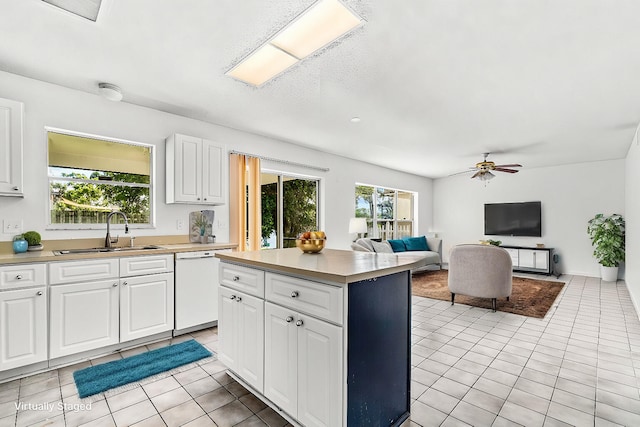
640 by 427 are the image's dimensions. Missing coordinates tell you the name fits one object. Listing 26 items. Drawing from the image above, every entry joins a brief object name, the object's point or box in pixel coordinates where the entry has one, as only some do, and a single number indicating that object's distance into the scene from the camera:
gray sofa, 5.62
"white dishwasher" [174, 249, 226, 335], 3.15
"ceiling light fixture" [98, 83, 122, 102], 2.82
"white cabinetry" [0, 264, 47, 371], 2.26
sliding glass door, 4.95
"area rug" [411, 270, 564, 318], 4.22
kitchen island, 1.50
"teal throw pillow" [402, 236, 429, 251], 7.07
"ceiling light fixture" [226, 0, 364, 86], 1.89
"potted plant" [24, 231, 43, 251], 2.68
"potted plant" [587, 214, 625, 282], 5.80
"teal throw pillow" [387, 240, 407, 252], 6.68
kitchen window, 2.99
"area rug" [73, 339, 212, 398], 2.26
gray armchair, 4.04
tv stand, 6.69
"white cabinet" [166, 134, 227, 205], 3.39
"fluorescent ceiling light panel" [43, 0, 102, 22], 1.78
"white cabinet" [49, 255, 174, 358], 2.49
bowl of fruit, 2.34
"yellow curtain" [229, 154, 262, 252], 4.16
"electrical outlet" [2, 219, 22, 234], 2.63
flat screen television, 7.11
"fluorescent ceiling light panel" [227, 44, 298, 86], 2.35
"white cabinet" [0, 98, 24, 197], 2.46
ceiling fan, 5.35
